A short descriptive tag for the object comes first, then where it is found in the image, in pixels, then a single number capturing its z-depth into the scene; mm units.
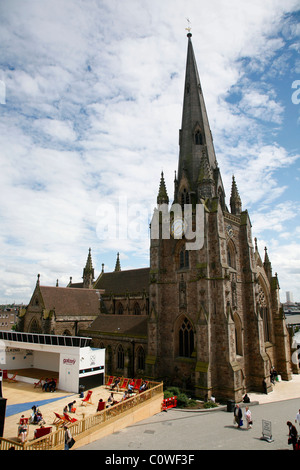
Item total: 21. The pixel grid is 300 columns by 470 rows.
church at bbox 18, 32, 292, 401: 22094
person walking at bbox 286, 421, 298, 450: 11023
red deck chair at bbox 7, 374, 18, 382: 25734
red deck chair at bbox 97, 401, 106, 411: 16719
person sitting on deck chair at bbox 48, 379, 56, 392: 22406
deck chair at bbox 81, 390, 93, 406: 18948
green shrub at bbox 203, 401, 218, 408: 19356
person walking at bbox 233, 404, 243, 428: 15003
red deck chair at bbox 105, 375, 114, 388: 24052
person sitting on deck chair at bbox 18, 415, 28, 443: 13078
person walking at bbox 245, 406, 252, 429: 14930
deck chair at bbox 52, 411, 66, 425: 15003
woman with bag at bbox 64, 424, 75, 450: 11742
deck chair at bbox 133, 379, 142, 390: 22200
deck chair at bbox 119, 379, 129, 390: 22969
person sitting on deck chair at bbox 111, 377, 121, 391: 22531
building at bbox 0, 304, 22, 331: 86062
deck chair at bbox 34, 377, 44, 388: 23731
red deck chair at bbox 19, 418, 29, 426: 14160
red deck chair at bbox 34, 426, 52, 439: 12742
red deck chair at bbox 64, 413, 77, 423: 14988
